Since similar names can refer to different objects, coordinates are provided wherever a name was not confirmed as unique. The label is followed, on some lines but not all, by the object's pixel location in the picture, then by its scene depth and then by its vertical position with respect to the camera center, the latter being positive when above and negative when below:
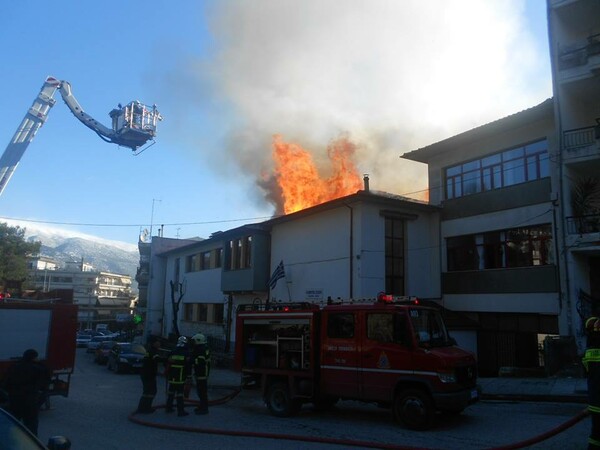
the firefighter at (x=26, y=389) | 7.59 -1.34
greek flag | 22.86 +1.28
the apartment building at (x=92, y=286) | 85.75 +3.56
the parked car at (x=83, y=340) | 46.62 -3.67
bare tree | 35.53 +0.78
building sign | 21.42 +0.43
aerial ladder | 21.55 +8.19
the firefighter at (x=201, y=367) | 11.11 -1.44
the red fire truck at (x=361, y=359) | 9.16 -1.09
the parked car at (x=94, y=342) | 36.62 -3.10
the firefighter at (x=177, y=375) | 10.87 -1.60
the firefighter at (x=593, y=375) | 6.40 -0.86
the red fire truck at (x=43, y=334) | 10.95 -0.77
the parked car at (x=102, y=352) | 28.33 -2.91
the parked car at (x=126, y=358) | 23.12 -2.63
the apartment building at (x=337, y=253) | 19.75 +2.24
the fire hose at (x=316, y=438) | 7.13 -2.19
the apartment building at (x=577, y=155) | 16.41 +4.99
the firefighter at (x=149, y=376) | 11.09 -1.64
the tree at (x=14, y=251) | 51.56 +5.12
